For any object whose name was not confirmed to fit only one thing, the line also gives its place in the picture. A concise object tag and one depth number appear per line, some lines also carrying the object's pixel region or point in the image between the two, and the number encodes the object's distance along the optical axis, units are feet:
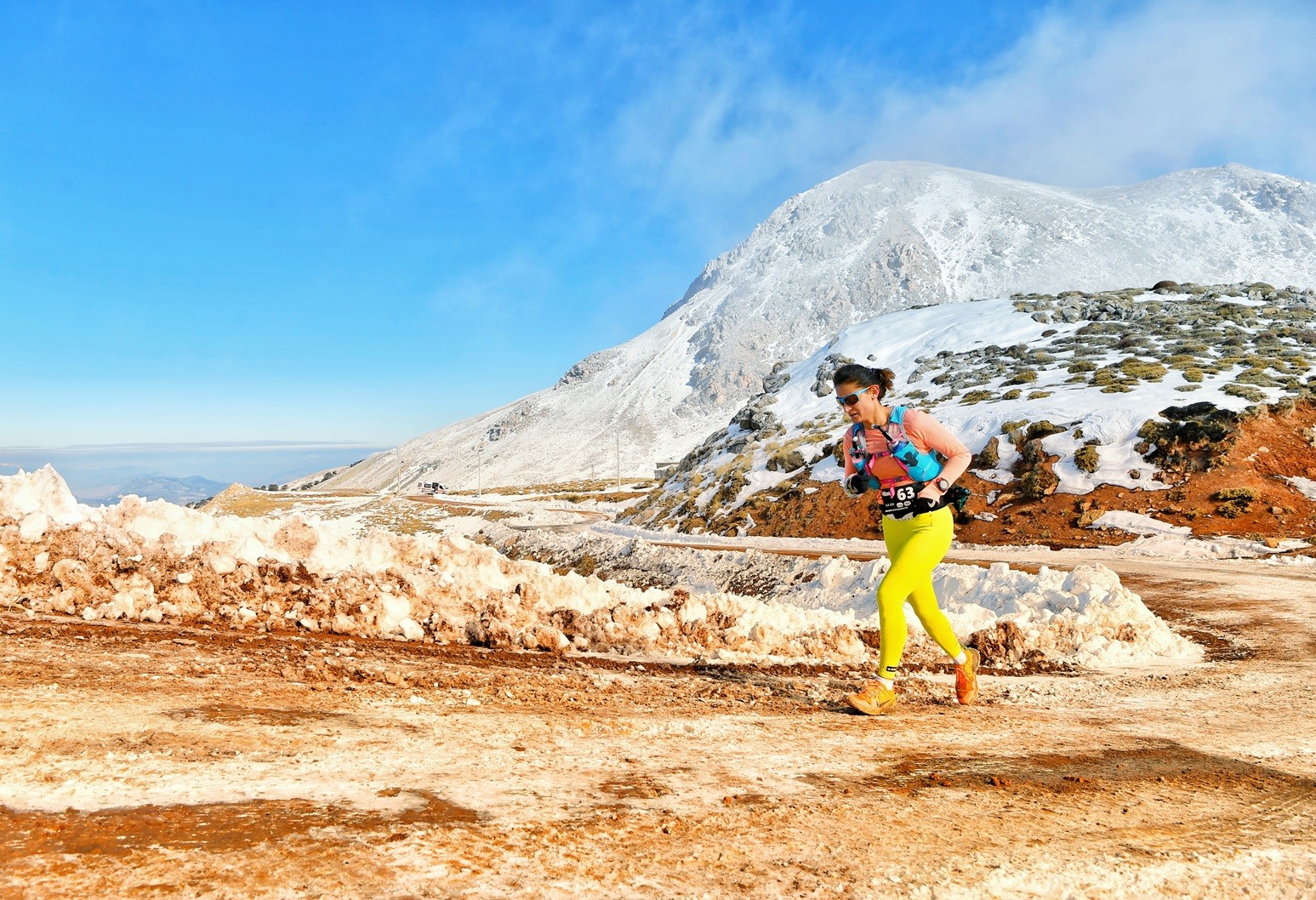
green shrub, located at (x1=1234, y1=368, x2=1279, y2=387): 101.89
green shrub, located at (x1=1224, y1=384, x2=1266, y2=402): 95.66
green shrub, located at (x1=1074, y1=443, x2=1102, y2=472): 92.12
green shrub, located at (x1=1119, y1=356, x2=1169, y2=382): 111.45
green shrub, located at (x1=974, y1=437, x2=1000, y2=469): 100.27
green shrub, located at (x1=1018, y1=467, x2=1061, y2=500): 91.50
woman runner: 19.33
